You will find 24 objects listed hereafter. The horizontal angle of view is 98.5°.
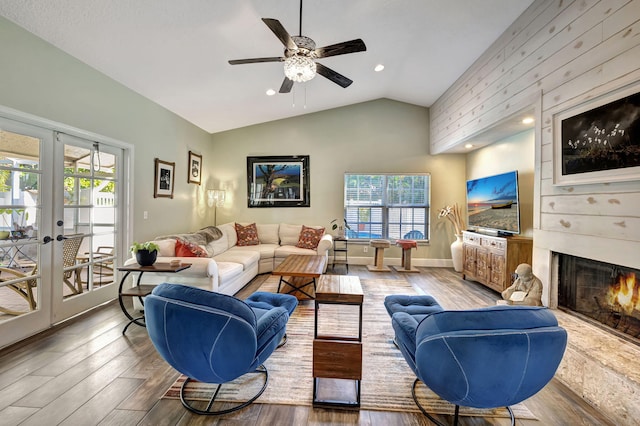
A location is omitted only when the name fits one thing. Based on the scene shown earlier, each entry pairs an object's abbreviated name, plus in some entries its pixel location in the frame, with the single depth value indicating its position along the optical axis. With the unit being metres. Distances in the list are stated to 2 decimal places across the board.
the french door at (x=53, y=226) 2.49
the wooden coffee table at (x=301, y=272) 3.32
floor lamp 5.84
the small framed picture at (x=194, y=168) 5.21
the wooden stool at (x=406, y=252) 5.34
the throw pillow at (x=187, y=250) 3.53
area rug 1.80
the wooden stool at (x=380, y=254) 5.31
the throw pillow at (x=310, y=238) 5.29
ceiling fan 2.26
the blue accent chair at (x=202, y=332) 1.48
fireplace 1.98
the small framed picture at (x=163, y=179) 4.25
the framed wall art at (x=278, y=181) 6.02
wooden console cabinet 3.62
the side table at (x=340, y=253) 5.87
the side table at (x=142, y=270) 2.71
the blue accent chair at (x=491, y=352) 1.29
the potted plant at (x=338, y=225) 5.82
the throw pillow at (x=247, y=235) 5.44
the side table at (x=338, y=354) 1.75
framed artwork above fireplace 1.85
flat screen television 3.75
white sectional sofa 3.17
